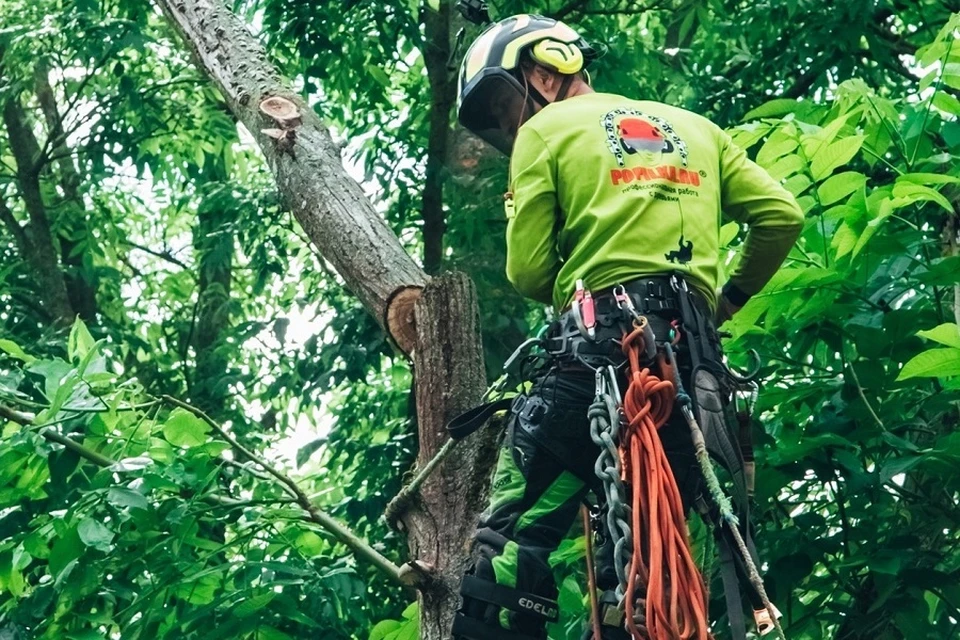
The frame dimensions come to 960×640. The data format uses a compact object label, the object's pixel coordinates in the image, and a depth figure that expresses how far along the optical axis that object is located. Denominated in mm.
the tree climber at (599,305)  6893
